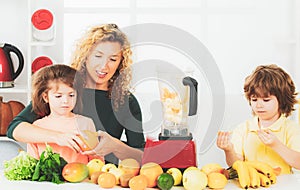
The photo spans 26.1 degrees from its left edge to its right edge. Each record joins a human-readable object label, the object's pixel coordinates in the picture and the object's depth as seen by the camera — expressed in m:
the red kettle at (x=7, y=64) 3.98
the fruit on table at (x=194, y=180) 2.37
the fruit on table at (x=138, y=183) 2.36
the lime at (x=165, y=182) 2.37
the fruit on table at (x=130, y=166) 2.46
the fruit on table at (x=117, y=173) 2.44
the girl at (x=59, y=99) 2.91
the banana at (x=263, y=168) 2.48
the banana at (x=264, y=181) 2.44
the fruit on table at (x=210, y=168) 2.46
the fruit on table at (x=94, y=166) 2.50
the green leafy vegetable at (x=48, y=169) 2.47
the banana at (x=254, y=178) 2.43
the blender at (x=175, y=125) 2.53
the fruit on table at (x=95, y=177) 2.45
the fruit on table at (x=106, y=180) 2.39
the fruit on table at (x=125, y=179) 2.43
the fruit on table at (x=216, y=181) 2.39
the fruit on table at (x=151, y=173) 2.43
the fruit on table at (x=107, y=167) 2.49
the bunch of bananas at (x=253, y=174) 2.43
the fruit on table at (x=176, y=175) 2.45
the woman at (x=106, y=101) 2.88
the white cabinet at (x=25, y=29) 4.18
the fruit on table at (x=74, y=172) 2.44
